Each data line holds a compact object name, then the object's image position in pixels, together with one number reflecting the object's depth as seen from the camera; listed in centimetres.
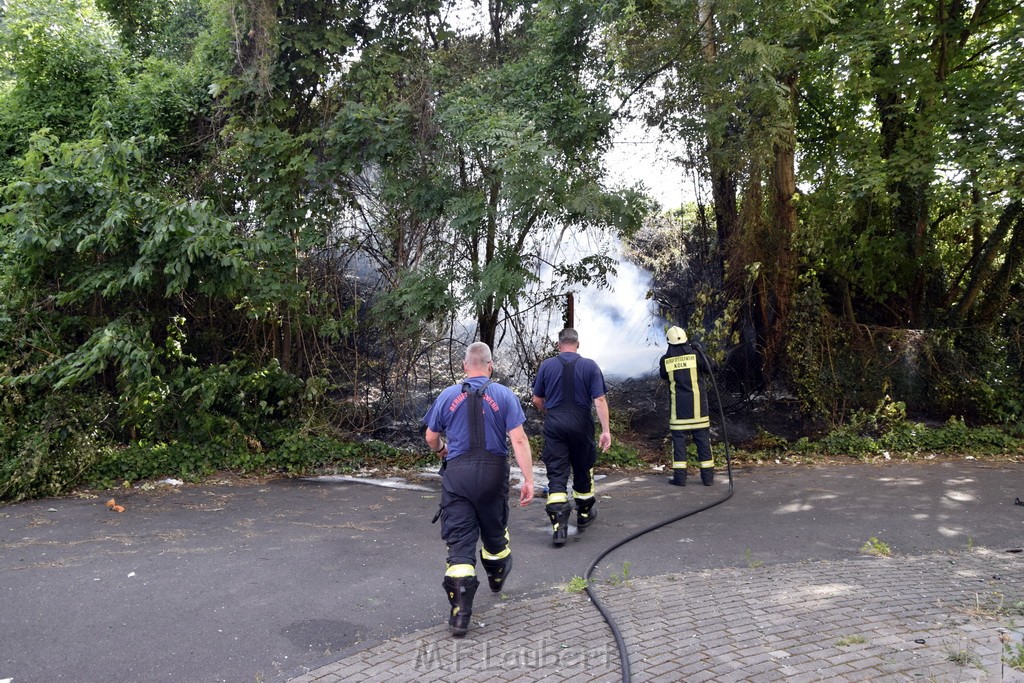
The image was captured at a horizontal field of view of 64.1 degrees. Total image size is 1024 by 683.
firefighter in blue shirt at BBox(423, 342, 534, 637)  495
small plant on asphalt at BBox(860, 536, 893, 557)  661
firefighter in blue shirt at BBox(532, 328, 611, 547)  716
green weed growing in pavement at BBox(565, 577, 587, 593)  565
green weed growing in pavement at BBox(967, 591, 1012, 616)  495
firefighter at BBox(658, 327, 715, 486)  962
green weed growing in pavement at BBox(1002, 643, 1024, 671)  410
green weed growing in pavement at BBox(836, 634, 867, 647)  450
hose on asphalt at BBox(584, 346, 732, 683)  421
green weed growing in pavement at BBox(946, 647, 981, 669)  417
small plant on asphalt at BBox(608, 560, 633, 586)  586
